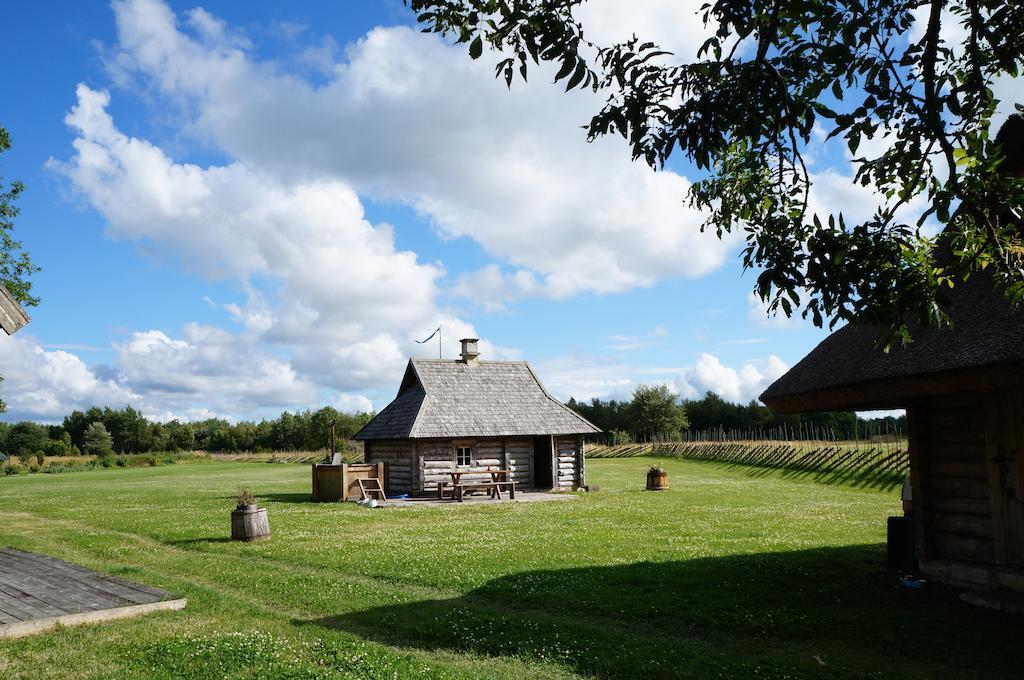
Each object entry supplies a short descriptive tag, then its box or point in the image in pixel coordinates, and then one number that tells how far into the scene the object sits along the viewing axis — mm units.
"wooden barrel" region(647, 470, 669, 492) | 29812
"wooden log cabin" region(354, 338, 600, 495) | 27891
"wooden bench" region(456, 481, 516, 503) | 25859
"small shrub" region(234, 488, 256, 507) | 15938
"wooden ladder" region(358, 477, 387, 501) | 25703
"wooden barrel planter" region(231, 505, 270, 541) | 15719
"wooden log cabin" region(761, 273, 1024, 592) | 8445
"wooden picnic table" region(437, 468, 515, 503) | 25844
